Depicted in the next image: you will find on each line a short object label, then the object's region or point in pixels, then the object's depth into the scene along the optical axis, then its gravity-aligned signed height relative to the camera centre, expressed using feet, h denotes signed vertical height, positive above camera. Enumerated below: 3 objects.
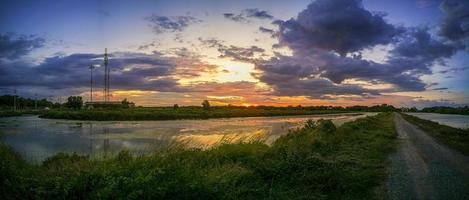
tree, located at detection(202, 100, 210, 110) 422.00 +7.26
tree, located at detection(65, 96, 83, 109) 370.32 +9.79
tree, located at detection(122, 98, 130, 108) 383.24 +9.21
